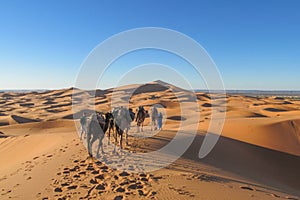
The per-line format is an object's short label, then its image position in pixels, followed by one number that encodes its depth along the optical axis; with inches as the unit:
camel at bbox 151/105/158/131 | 811.1
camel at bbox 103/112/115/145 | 467.8
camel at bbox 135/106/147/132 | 725.9
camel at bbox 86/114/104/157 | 429.0
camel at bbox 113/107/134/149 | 503.9
